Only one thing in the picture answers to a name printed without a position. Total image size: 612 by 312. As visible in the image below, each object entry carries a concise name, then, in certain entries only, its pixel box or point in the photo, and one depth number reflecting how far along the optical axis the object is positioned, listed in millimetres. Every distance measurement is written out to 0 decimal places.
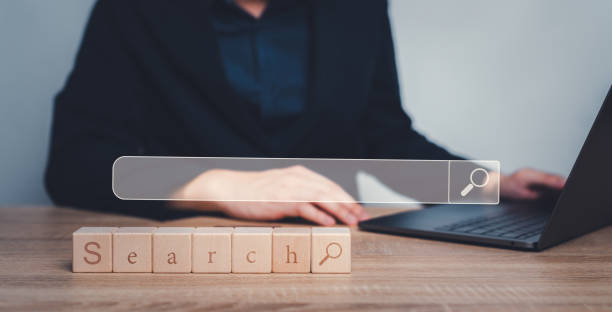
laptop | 433
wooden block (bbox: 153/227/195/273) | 400
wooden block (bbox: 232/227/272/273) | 400
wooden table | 326
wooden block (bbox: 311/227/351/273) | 402
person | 872
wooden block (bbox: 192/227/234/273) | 401
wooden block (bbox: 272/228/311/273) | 404
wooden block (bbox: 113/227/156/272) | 402
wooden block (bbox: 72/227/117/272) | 399
